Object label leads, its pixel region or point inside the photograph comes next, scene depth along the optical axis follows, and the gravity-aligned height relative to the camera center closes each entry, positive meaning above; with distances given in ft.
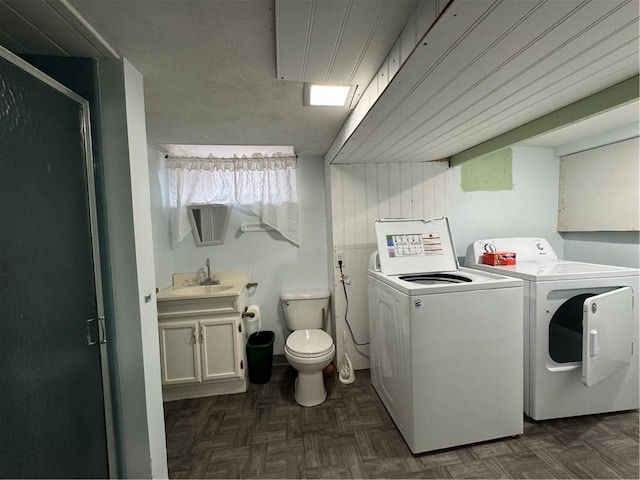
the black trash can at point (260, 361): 7.29 -3.78
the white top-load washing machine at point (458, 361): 4.72 -2.62
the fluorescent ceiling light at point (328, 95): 4.17 +2.28
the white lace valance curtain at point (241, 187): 7.68 +1.34
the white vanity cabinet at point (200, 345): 6.47 -2.94
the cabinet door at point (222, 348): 6.64 -3.07
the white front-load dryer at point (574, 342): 5.15 -2.60
